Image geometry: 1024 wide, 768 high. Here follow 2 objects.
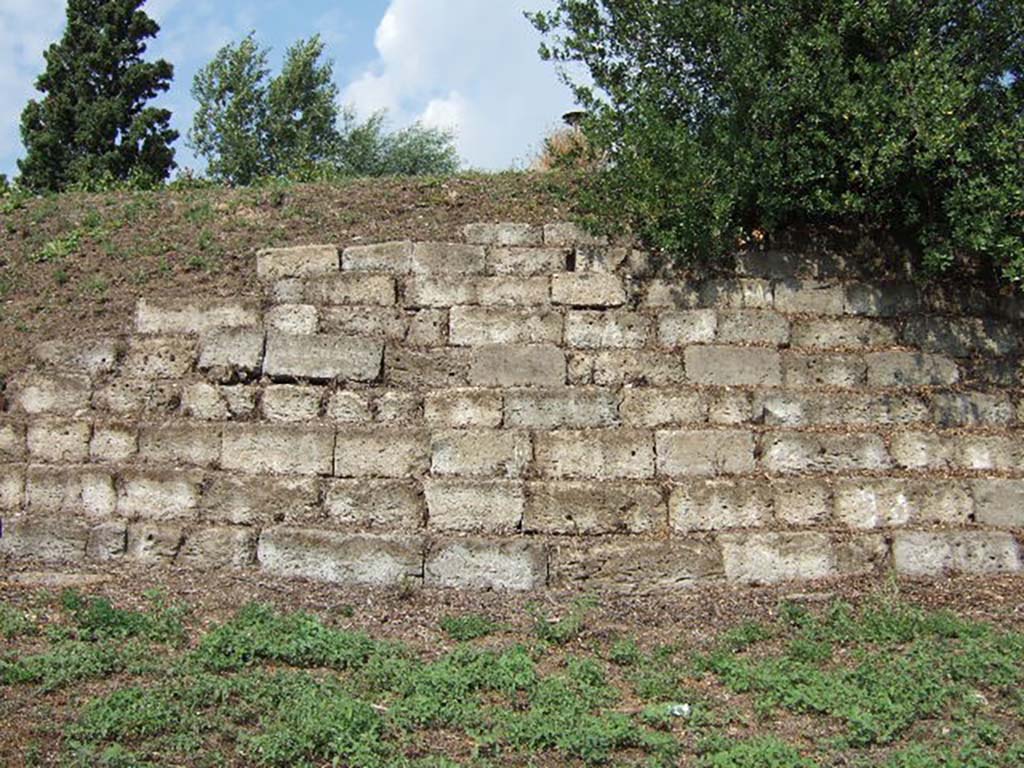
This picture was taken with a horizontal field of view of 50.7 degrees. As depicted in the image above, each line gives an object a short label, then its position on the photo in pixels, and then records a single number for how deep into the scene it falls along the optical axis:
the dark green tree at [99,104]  20.78
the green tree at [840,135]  8.86
